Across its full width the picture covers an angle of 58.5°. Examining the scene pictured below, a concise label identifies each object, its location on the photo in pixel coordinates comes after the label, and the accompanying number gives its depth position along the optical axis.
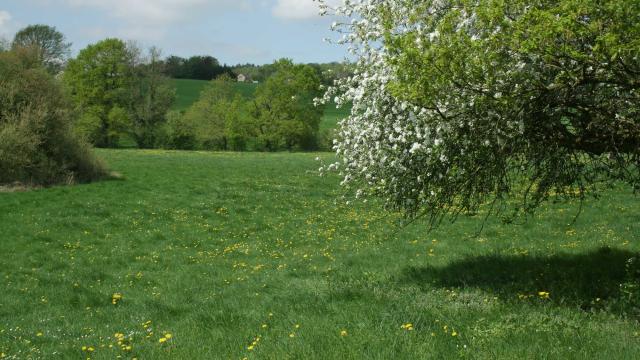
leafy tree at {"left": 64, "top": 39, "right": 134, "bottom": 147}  70.94
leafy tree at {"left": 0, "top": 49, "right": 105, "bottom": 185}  28.33
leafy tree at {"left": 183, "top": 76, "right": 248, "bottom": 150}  78.25
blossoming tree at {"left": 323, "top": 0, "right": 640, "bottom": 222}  7.46
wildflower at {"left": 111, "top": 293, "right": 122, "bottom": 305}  13.63
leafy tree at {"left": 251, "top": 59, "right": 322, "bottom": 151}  75.00
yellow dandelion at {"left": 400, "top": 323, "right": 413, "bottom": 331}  7.52
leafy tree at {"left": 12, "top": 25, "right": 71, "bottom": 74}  77.62
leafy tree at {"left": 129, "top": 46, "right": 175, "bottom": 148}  75.50
